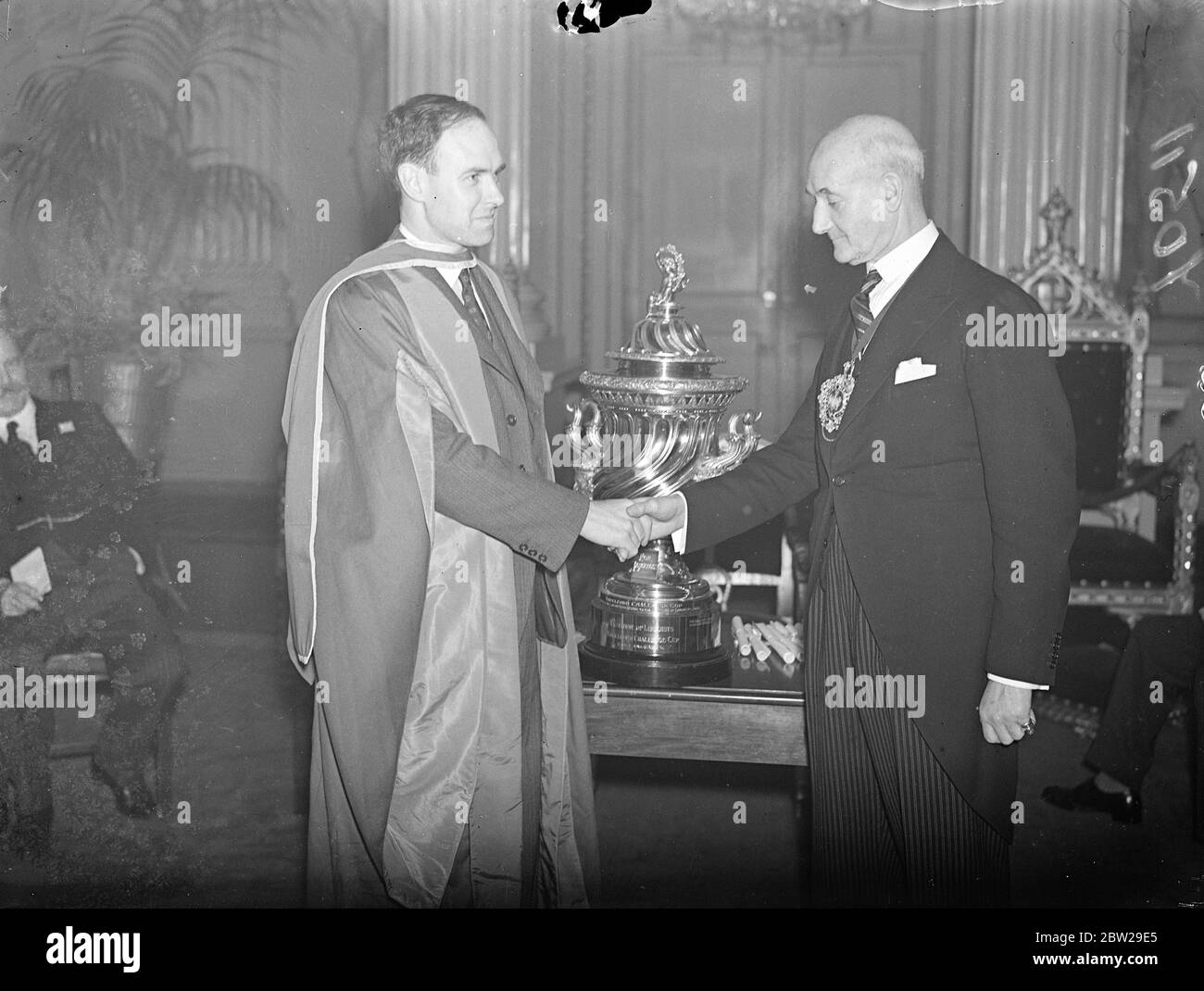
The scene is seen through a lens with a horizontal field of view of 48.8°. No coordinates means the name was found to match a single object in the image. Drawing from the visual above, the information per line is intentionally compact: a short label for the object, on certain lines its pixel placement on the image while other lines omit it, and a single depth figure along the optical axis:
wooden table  2.85
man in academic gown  2.49
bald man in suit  2.31
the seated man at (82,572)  3.62
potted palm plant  5.45
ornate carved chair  4.59
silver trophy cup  2.99
